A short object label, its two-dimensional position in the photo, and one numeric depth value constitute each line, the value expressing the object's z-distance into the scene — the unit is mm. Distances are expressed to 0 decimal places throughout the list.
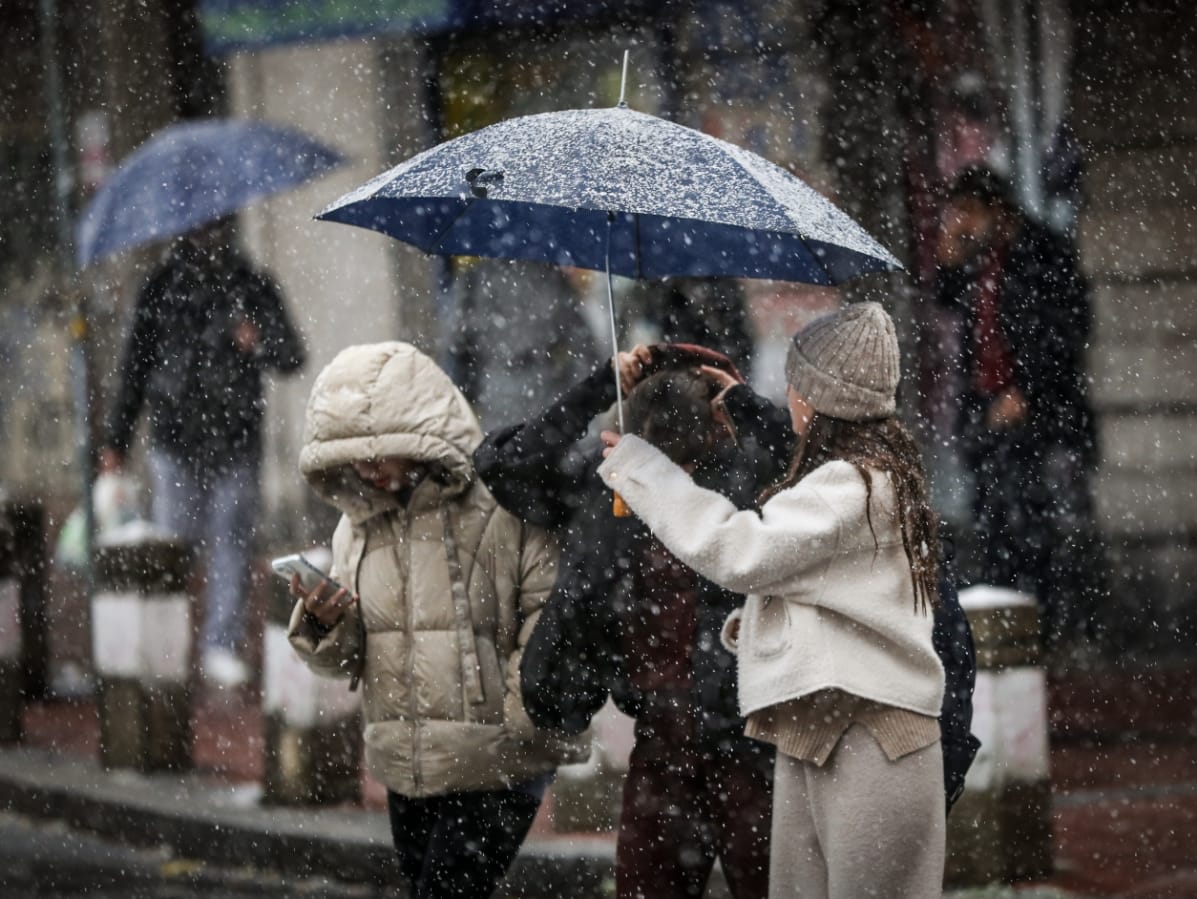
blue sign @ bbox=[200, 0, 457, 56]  24828
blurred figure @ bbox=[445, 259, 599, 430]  21047
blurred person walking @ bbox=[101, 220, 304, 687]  20828
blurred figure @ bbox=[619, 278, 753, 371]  20359
